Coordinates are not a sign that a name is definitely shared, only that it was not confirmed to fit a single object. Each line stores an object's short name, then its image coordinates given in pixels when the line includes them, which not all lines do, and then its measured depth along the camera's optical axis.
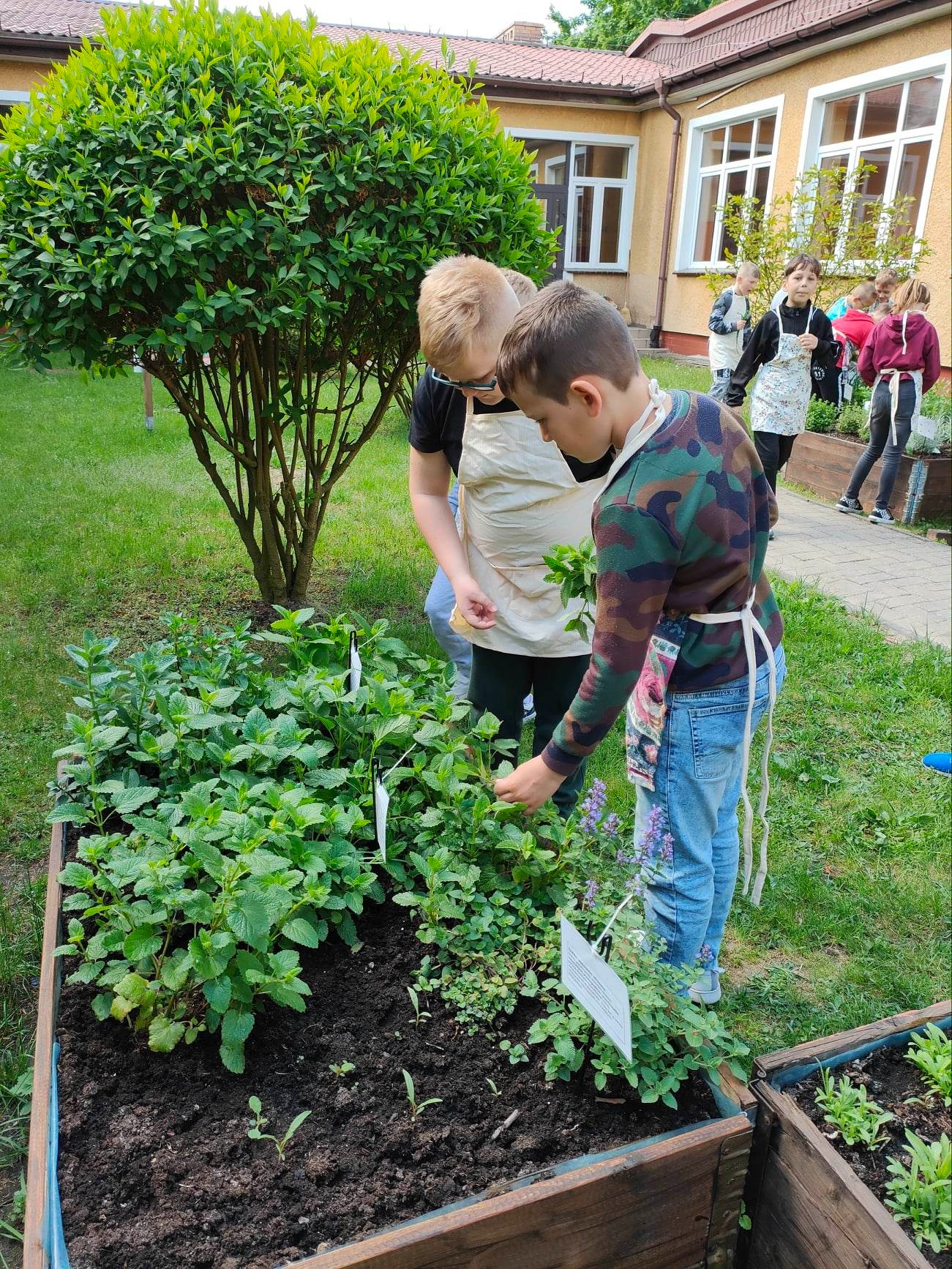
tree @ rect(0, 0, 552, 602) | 3.36
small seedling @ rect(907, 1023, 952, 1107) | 1.76
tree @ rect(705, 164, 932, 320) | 10.62
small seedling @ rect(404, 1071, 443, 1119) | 1.65
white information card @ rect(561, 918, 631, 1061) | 1.43
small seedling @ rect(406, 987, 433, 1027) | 1.85
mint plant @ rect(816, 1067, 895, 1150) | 1.65
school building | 11.62
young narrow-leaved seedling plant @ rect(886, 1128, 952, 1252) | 1.47
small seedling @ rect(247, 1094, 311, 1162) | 1.59
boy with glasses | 2.27
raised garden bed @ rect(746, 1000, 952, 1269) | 1.45
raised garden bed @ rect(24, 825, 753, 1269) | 1.41
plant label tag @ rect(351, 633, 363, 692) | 2.54
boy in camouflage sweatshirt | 1.65
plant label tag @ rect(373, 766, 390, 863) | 1.96
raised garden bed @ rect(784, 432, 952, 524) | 7.46
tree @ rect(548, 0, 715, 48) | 35.34
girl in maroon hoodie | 7.27
